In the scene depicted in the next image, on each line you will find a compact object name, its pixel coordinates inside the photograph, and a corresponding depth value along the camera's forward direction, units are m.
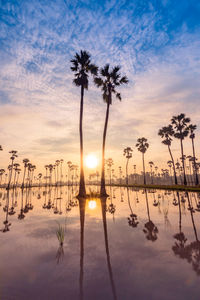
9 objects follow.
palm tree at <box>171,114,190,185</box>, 46.47
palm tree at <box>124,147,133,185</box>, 86.31
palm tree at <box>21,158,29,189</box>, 105.36
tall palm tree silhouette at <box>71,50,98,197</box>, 25.75
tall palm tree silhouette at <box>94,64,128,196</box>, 26.73
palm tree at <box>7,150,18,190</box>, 87.24
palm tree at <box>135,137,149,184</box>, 70.15
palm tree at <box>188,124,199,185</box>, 48.62
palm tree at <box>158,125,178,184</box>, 53.69
